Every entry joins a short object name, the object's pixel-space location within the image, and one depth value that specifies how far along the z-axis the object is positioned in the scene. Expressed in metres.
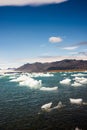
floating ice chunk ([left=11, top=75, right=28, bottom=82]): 38.65
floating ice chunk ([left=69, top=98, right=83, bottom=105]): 15.77
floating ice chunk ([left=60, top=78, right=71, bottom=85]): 31.87
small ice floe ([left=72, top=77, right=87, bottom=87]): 27.67
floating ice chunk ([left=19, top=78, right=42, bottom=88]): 28.69
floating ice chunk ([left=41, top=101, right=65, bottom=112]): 14.28
